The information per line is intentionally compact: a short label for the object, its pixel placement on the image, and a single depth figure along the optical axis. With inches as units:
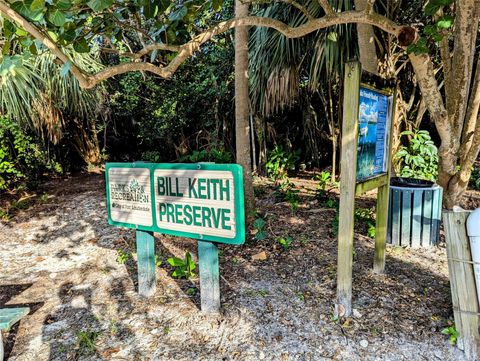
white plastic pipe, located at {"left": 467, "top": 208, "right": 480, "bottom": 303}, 70.0
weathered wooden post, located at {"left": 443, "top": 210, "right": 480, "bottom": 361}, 72.1
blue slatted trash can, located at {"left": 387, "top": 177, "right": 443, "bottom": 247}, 129.3
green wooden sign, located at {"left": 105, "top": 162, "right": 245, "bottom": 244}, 77.3
